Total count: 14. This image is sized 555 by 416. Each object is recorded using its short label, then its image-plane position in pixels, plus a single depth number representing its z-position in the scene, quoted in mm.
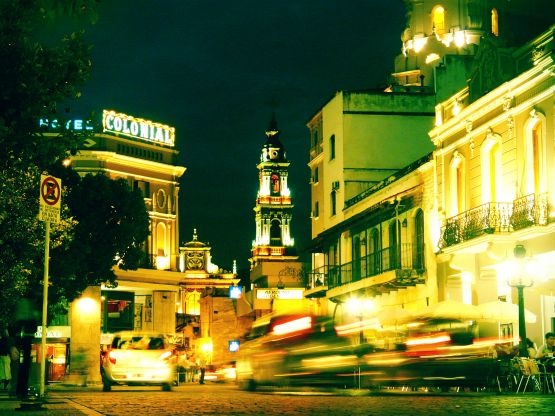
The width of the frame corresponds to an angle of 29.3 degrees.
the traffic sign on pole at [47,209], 17844
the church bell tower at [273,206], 125875
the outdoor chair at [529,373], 23375
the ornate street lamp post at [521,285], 23812
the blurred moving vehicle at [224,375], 49719
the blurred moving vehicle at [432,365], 24609
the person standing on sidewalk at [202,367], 45844
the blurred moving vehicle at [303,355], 23953
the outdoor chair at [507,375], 23897
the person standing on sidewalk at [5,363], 33375
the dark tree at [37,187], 13883
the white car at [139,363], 27359
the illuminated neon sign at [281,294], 58719
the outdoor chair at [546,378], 23306
